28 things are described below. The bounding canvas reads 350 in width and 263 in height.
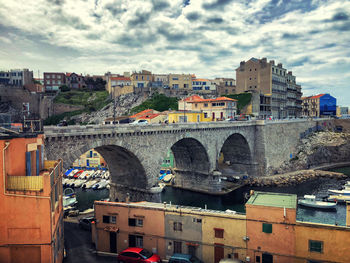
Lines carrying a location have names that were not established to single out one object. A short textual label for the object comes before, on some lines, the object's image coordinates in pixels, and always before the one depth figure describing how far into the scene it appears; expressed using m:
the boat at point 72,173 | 72.25
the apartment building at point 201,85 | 124.12
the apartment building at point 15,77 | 128.12
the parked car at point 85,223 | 33.80
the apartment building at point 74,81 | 144.25
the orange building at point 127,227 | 26.81
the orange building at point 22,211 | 19.17
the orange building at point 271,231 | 23.16
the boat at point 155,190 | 41.25
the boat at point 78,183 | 65.06
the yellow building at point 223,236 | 24.59
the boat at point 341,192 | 50.27
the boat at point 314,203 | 45.03
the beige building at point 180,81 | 123.31
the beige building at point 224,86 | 124.60
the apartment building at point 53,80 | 139.62
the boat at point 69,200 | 47.60
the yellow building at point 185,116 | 63.72
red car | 24.45
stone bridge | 31.98
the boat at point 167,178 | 65.06
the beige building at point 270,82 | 96.44
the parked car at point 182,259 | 24.03
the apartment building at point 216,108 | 75.31
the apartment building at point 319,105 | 129.88
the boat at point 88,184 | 63.96
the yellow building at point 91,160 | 77.12
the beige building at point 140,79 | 124.74
